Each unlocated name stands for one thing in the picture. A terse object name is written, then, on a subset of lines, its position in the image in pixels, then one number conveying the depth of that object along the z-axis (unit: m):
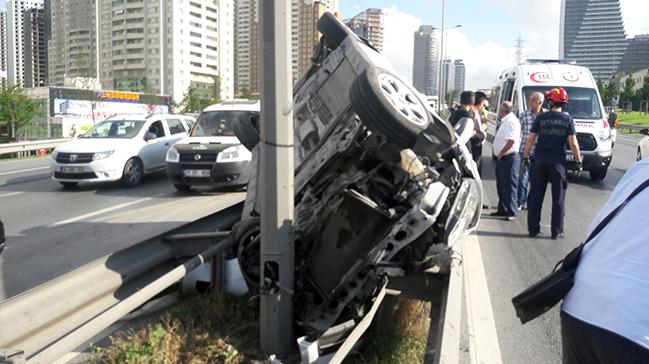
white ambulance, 12.02
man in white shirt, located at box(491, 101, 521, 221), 8.07
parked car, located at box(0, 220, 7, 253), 4.13
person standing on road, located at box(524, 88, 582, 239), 6.86
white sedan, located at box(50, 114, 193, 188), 11.46
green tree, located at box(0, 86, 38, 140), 31.73
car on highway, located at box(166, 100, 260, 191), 10.48
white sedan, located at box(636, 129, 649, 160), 11.69
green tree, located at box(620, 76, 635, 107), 72.31
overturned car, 3.34
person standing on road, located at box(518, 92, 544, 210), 8.59
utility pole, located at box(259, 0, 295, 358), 3.01
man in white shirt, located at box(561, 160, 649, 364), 1.60
